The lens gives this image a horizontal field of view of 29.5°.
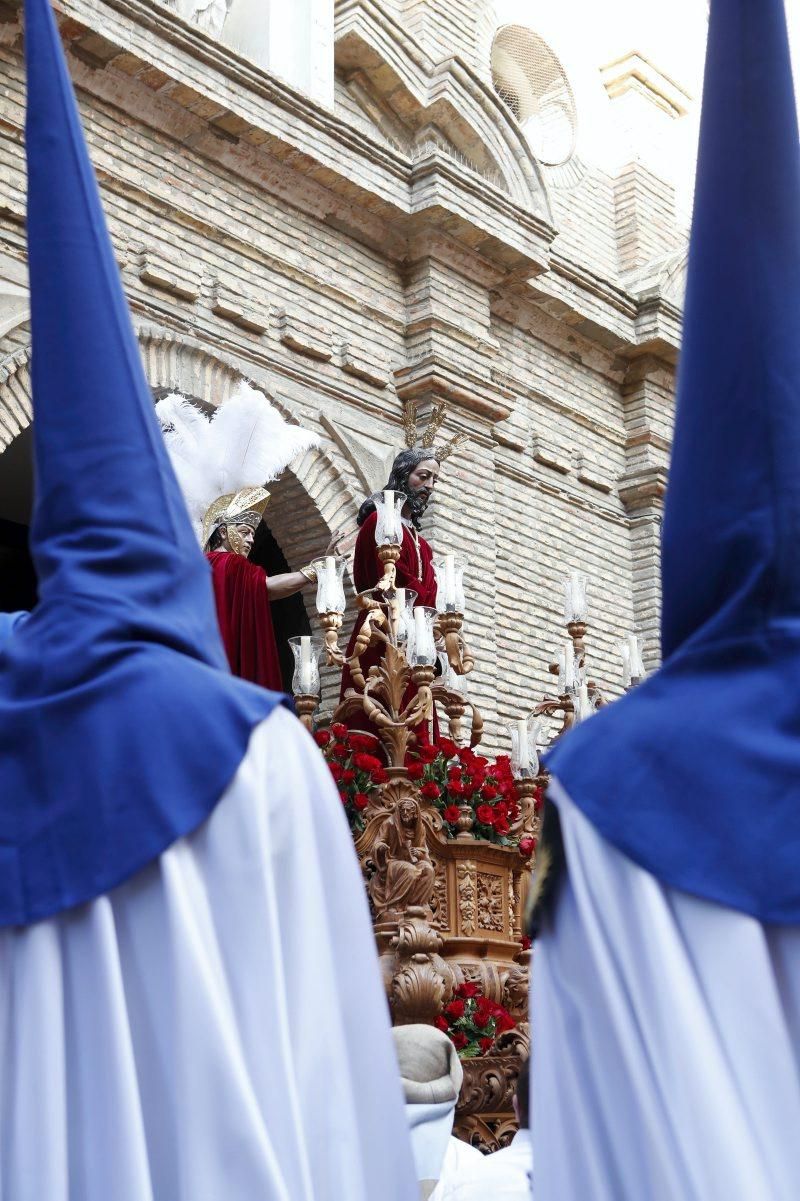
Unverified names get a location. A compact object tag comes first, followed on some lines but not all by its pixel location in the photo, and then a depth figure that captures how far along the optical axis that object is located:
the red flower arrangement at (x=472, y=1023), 5.23
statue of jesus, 6.71
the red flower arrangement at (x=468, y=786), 5.68
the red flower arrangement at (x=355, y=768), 5.62
